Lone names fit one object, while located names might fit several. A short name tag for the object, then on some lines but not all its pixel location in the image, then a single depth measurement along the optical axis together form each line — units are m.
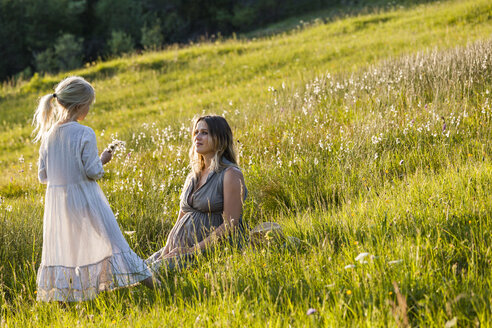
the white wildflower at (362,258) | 5.23
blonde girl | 7.91
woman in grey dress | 8.41
